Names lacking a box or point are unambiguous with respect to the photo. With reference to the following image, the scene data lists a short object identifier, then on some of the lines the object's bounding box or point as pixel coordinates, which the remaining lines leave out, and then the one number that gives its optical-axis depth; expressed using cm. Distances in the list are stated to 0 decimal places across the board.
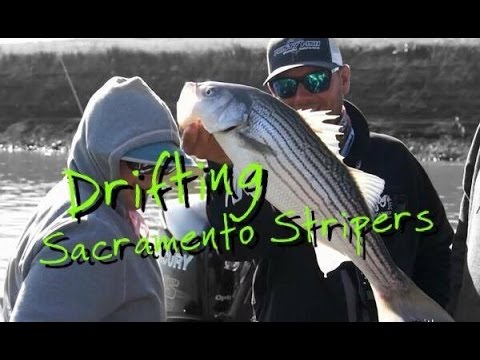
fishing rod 422
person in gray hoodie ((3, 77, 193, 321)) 245
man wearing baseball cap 373
